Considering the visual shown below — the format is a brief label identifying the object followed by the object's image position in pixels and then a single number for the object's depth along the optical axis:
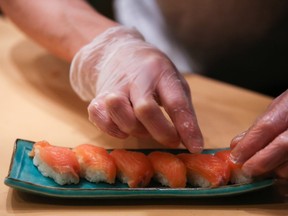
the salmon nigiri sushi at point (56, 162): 1.03
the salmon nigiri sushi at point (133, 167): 1.05
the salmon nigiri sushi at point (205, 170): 1.06
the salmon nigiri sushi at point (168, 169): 1.05
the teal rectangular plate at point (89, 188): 0.99
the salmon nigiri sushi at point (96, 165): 1.05
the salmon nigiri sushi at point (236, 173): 1.07
